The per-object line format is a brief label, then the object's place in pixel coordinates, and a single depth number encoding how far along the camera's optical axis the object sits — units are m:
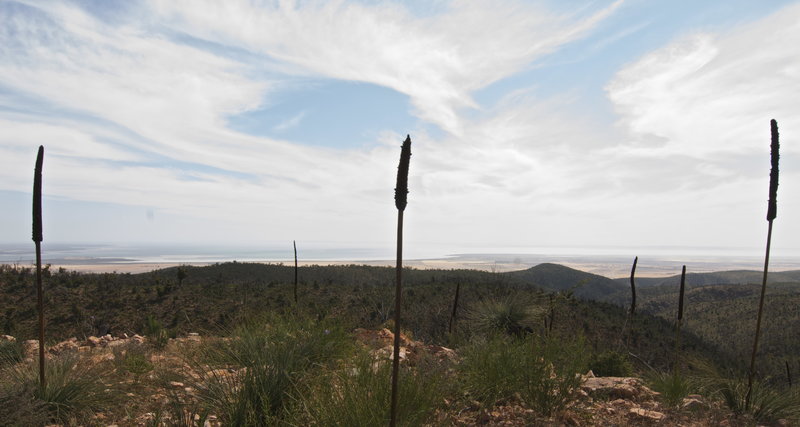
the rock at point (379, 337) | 8.73
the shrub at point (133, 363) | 7.35
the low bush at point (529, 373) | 5.30
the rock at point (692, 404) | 5.90
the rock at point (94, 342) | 11.25
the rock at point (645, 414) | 5.27
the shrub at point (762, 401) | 6.04
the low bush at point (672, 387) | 6.28
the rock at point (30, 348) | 9.83
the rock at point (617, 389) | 6.30
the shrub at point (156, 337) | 11.00
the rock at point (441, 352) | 7.32
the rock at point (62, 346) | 9.87
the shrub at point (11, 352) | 8.72
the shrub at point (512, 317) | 12.24
